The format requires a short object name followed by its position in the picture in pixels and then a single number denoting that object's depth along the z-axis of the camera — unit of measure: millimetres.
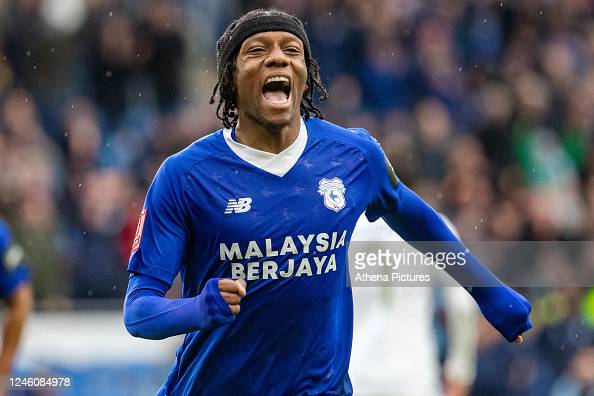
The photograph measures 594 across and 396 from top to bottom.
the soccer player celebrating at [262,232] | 9297
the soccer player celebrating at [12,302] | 14148
